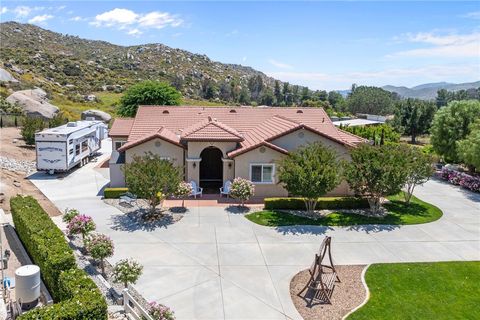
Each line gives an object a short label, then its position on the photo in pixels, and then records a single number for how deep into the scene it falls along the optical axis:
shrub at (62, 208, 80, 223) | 16.81
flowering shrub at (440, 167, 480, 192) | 27.92
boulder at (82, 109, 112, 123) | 48.91
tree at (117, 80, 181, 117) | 42.59
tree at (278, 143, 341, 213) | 19.77
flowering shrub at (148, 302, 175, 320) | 9.99
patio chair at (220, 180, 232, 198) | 23.94
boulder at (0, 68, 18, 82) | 64.71
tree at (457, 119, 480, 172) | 27.60
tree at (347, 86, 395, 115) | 113.06
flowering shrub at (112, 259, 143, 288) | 12.05
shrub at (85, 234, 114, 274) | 13.41
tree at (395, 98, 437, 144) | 60.38
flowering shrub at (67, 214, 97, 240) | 15.73
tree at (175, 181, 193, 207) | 21.28
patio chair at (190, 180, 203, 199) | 23.70
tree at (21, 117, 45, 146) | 34.12
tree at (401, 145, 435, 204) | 22.03
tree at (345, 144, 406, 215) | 20.30
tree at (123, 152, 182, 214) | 18.88
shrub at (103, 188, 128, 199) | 23.12
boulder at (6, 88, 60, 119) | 46.41
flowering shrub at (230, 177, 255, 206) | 21.77
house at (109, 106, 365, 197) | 23.94
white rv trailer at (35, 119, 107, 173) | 27.14
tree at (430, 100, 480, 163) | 33.03
